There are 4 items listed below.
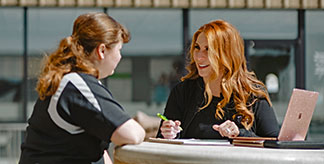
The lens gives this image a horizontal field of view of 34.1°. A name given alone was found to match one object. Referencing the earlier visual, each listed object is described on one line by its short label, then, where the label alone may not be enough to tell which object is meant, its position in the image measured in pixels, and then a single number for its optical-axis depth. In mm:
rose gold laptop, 2070
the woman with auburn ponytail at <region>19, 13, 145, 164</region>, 1883
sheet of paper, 2129
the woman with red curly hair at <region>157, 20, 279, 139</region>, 2662
